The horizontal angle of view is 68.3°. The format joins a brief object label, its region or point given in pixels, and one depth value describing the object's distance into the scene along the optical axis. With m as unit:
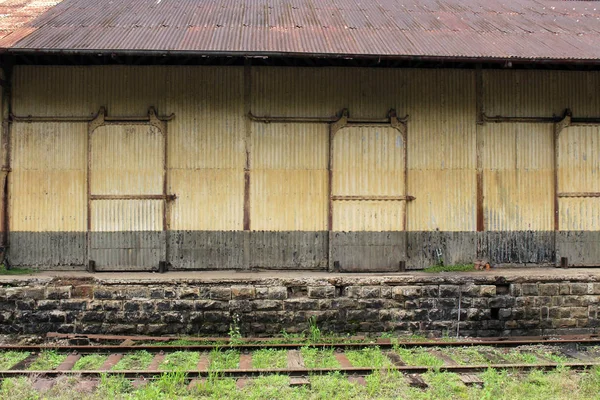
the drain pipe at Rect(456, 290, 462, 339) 8.05
